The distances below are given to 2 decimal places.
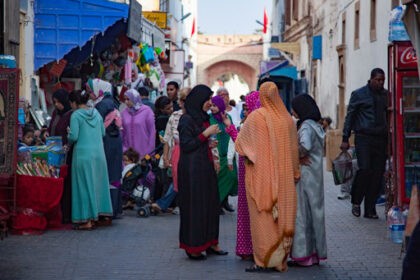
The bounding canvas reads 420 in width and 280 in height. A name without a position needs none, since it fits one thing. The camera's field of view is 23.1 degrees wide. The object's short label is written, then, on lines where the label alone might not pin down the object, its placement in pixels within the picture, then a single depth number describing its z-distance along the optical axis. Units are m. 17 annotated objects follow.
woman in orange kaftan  8.23
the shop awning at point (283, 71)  34.87
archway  79.19
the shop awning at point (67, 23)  16.64
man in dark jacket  12.09
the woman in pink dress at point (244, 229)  8.77
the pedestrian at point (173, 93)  13.77
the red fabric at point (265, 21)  72.94
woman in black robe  8.86
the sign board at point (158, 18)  28.78
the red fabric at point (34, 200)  10.40
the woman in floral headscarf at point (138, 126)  13.58
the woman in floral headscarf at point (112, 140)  12.27
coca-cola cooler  10.38
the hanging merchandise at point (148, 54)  22.73
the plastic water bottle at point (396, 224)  9.93
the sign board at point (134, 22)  17.22
